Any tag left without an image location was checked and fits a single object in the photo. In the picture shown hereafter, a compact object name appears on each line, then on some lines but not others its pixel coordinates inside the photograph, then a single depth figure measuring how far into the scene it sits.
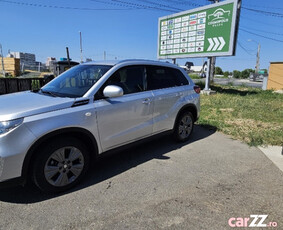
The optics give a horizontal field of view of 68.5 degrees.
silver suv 2.34
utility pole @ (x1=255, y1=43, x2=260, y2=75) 52.53
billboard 11.51
